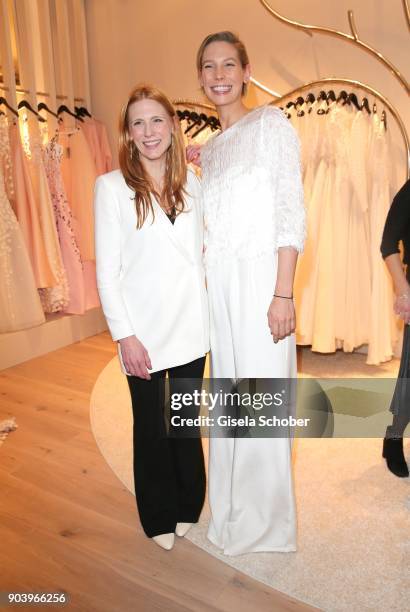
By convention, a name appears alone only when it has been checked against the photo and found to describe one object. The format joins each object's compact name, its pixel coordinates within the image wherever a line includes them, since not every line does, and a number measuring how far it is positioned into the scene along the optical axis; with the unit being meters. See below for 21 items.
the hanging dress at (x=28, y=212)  3.38
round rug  1.46
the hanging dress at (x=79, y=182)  3.85
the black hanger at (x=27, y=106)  3.50
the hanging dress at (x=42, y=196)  3.52
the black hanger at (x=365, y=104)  2.93
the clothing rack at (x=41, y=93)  3.42
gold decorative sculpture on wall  2.73
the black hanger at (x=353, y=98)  2.96
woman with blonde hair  1.35
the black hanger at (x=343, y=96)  2.97
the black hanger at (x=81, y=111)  4.08
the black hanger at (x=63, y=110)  3.85
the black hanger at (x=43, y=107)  3.65
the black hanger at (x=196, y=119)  3.54
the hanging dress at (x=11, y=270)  3.25
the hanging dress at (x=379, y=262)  2.94
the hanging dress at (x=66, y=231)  3.67
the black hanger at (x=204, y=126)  3.48
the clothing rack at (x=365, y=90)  2.82
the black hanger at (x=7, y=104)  3.35
